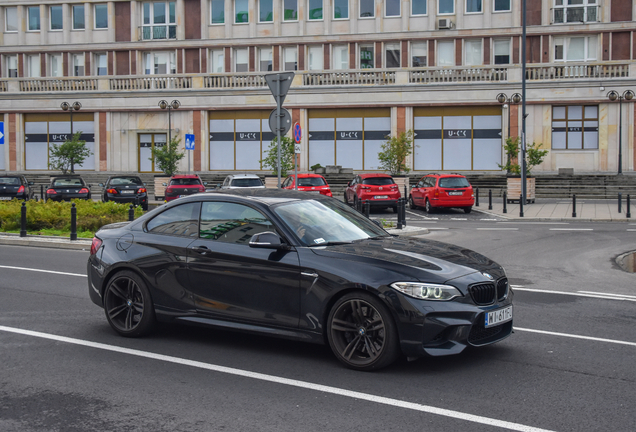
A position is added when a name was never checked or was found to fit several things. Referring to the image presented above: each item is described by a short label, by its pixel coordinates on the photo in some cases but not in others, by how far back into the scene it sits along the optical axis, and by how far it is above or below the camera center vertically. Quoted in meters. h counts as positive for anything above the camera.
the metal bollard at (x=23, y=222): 17.89 -0.95
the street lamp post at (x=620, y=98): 42.59 +5.06
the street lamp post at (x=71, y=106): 49.72 +5.40
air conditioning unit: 48.06 +10.72
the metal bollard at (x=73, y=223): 17.14 -0.94
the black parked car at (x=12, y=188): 30.42 -0.17
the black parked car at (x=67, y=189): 30.19 -0.21
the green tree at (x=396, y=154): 38.81 +1.62
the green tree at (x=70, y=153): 44.90 +1.93
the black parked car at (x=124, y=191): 29.77 -0.31
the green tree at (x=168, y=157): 42.16 +1.56
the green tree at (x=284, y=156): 40.27 +1.58
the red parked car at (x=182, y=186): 31.59 -0.11
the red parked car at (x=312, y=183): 28.78 +0.01
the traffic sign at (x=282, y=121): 14.26 +1.24
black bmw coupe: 5.95 -0.87
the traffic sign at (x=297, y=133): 18.12 +1.29
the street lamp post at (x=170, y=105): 48.56 +5.33
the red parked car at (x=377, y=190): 28.67 -0.29
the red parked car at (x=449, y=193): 28.53 -0.40
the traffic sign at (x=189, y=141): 36.41 +2.17
